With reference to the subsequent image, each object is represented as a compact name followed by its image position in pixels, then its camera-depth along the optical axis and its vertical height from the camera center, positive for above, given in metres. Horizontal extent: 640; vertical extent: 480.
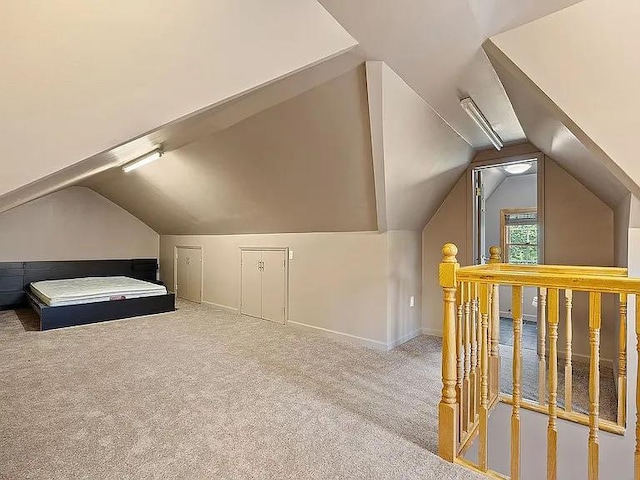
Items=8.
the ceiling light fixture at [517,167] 4.10 +0.85
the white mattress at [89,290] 4.52 -0.78
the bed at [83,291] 4.46 -0.80
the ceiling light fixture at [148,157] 3.93 +0.94
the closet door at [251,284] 5.14 -0.75
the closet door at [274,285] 4.81 -0.73
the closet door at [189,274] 6.30 -0.73
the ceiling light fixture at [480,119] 2.77 +1.04
